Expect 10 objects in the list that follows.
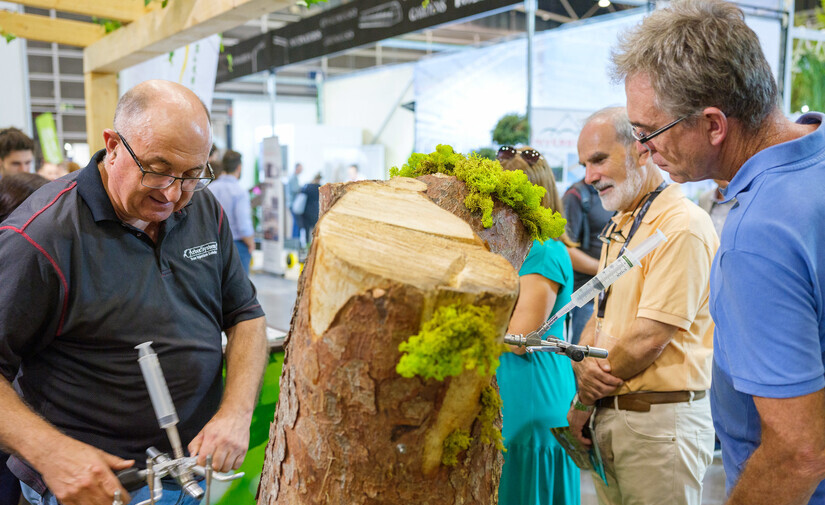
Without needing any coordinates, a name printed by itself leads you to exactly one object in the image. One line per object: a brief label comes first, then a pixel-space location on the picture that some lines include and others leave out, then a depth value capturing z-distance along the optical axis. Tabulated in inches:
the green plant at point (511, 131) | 200.7
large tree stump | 36.2
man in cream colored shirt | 72.9
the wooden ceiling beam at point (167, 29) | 138.0
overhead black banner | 217.0
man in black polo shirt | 57.9
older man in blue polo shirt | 41.4
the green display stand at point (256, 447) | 108.5
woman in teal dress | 85.4
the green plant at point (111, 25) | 189.2
